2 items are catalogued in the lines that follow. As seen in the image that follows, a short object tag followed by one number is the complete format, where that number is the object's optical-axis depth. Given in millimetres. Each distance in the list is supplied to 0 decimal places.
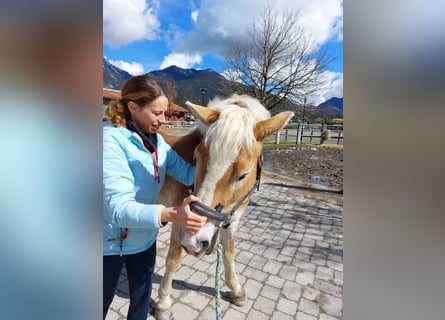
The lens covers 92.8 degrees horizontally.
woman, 856
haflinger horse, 1123
